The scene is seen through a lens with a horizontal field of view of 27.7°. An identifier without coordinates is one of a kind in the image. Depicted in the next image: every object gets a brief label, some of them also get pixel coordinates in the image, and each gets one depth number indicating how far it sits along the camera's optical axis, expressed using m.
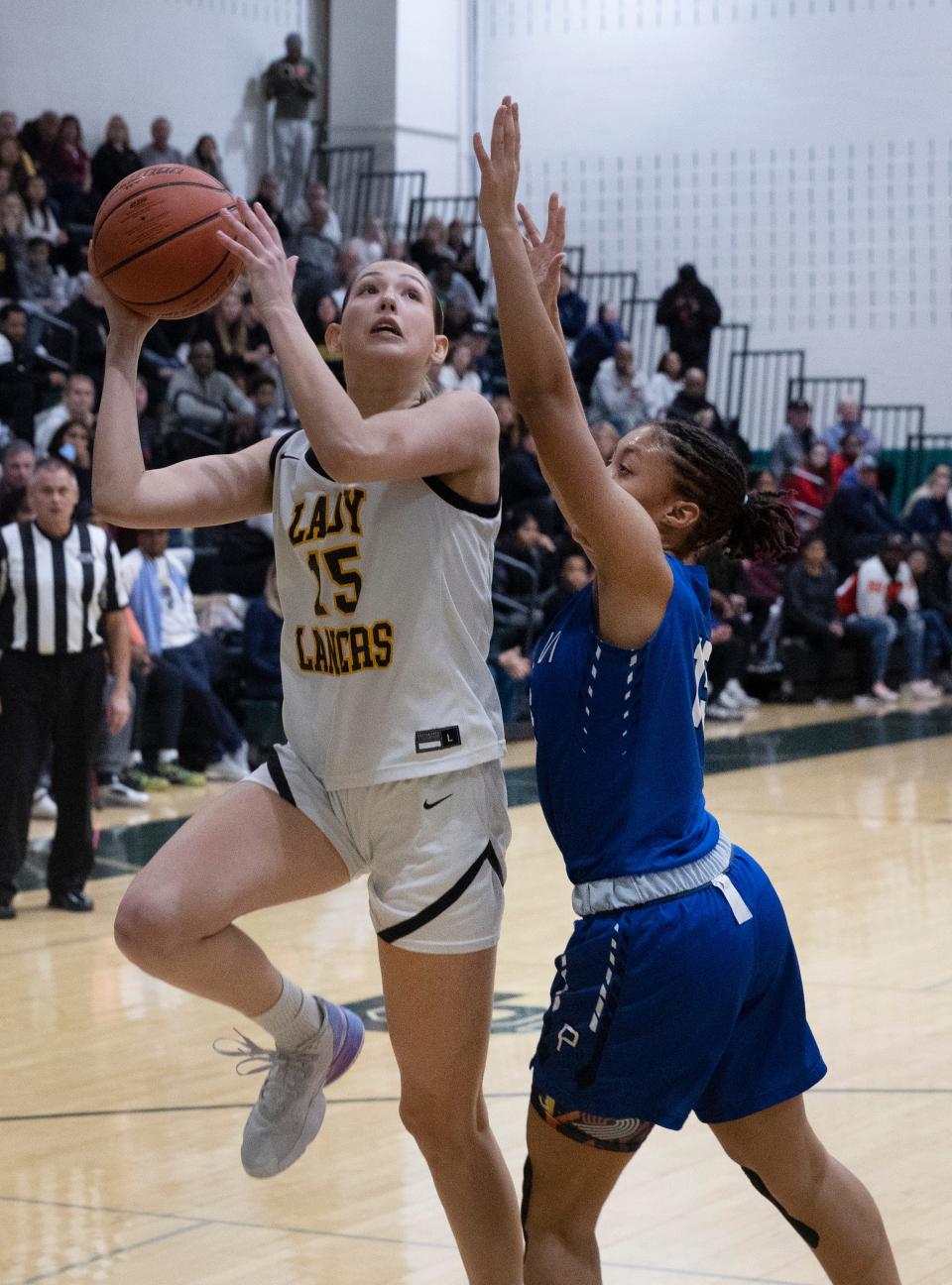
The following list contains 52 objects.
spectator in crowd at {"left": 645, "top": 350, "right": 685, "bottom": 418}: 16.95
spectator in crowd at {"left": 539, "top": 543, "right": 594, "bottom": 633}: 11.89
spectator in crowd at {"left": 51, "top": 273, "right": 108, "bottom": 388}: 12.91
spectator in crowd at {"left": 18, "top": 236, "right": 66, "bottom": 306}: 13.00
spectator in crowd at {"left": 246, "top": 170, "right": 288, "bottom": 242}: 16.05
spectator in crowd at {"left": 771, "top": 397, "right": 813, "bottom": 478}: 17.22
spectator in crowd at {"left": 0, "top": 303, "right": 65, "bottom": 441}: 11.61
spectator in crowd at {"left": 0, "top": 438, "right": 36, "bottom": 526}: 9.80
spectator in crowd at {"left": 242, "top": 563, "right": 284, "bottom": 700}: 10.49
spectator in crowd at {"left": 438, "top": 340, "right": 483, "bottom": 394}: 14.12
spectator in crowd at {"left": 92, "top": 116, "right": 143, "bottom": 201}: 15.04
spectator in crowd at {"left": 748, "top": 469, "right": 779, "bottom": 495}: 14.38
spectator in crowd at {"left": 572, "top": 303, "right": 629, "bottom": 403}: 16.97
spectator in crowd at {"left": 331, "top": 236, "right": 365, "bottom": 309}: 15.12
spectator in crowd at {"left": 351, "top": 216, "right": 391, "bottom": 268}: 16.03
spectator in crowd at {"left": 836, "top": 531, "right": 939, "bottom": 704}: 14.93
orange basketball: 3.30
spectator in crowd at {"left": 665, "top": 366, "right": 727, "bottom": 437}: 16.23
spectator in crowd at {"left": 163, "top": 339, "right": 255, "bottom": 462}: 12.08
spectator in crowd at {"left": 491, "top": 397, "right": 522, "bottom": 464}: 13.18
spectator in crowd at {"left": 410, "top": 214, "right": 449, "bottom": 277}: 16.86
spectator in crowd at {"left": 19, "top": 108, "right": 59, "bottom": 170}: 14.88
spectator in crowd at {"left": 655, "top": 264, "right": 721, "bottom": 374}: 18.23
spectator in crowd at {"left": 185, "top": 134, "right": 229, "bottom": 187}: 15.91
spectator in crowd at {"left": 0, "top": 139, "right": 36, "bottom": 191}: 13.73
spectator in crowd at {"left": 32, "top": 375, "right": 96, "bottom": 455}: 10.88
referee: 7.14
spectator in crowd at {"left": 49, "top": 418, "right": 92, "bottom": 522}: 10.05
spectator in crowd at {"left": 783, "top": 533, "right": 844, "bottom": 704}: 14.55
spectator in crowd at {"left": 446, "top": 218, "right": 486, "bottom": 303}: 17.44
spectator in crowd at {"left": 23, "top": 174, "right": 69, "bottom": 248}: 13.63
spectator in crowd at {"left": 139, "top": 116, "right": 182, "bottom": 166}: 15.63
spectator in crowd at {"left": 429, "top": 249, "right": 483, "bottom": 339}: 15.90
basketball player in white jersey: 3.04
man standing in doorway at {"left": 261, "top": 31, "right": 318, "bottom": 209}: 17.80
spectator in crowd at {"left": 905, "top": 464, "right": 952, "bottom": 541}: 16.81
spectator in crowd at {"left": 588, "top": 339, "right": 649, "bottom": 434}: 16.38
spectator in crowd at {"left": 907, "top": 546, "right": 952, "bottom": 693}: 15.73
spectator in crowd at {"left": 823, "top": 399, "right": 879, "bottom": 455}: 17.50
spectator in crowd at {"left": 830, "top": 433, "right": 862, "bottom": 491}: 17.03
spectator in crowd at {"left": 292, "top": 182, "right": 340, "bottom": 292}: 15.80
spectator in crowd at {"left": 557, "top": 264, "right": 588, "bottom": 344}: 17.28
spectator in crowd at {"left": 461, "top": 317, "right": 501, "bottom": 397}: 14.84
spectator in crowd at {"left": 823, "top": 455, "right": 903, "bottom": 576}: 15.93
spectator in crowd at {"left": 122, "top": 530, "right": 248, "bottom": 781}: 9.80
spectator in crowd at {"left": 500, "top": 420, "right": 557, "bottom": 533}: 13.13
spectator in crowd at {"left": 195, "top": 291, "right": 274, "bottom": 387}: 13.51
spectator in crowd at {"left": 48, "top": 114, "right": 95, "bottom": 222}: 14.55
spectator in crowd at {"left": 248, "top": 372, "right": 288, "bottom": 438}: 12.99
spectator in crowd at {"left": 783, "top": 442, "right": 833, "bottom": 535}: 16.80
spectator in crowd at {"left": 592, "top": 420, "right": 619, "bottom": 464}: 13.43
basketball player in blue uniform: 2.66
